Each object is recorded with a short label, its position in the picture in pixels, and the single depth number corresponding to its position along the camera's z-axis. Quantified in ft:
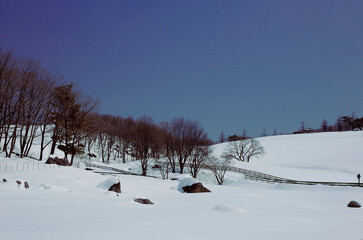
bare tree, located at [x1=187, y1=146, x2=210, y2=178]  164.66
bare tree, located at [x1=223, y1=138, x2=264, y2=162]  250.37
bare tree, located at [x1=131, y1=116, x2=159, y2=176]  195.31
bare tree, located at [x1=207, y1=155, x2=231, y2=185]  156.54
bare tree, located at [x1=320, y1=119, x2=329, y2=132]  531.50
